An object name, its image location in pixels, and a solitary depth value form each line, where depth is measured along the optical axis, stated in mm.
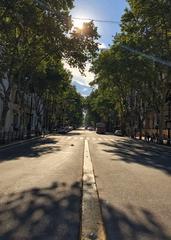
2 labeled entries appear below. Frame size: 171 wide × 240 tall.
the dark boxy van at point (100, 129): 38597
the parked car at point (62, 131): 33088
